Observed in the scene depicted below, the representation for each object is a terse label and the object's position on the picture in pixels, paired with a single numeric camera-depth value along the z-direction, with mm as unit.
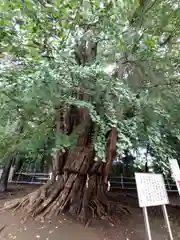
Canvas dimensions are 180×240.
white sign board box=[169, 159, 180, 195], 2282
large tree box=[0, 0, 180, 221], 1887
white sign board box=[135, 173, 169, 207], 2166
